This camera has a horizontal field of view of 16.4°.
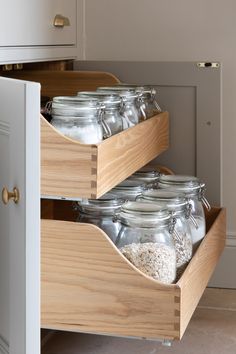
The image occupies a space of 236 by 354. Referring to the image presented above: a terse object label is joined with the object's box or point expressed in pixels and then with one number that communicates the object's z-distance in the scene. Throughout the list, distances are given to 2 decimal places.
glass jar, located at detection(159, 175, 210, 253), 1.95
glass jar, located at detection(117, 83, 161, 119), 2.12
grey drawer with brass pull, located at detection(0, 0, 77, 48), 1.78
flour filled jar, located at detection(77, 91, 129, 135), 1.85
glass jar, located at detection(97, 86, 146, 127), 1.97
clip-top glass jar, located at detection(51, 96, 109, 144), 1.68
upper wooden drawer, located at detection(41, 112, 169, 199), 1.54
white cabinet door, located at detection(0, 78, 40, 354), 1.30
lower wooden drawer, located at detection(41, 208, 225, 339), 1.54
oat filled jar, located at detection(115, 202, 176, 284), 1.63
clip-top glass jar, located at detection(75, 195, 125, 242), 1.76
